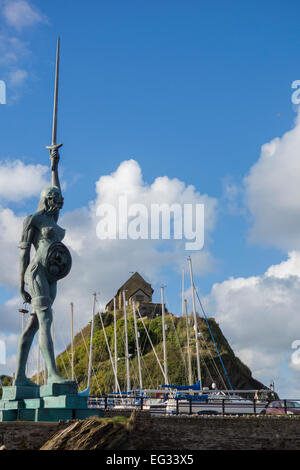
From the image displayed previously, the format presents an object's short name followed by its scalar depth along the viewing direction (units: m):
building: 111.95
